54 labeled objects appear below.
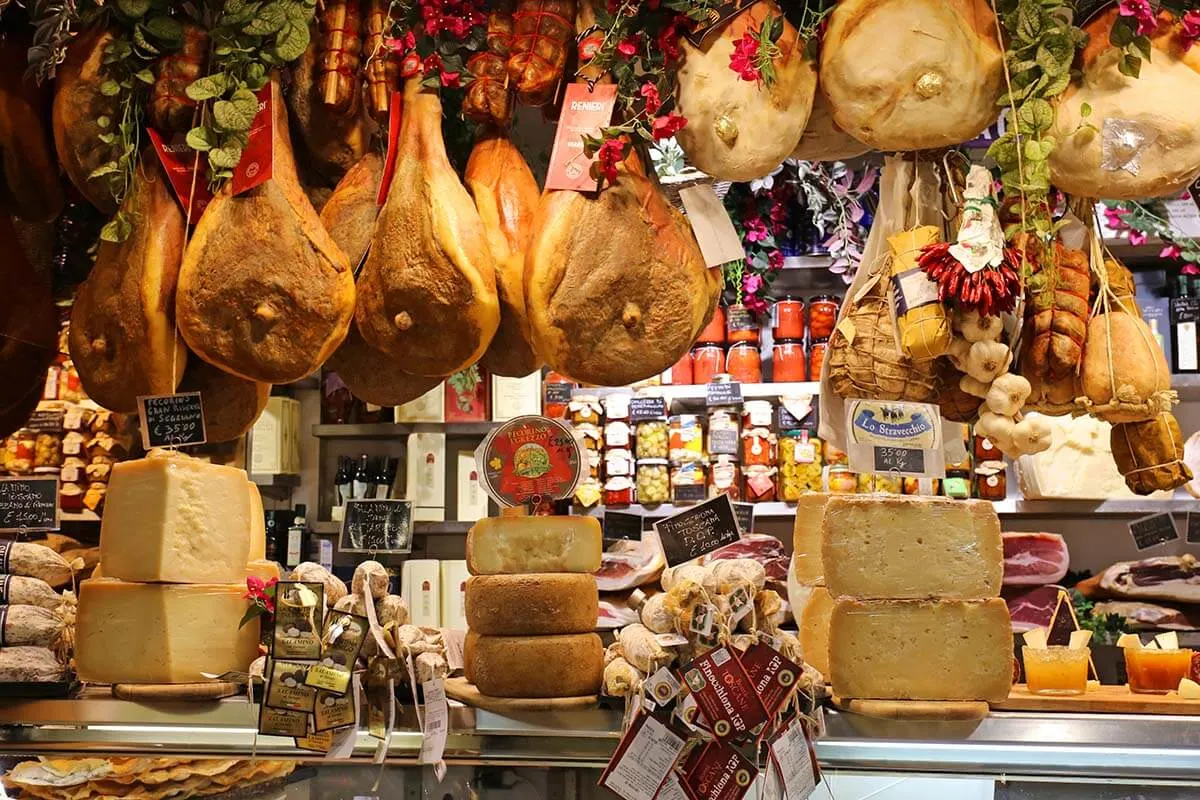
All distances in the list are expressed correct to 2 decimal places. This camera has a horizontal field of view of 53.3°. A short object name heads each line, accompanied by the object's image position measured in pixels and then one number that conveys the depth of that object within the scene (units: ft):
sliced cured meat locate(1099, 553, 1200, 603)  14.83
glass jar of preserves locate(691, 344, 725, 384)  16.17
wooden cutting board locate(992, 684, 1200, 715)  7.64
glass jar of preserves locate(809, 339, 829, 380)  15.65
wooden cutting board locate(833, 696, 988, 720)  6.93
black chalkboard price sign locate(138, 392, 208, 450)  7.43
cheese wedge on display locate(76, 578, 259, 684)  7.39
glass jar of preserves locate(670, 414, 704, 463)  15.78
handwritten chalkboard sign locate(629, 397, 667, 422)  15.83
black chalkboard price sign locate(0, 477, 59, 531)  8.54
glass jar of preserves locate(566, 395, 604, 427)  15.99
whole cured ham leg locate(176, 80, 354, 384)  7.22
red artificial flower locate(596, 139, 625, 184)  7.01
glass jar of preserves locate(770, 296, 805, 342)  16.03
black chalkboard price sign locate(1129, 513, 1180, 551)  12.85
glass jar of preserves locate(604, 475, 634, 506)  15.78
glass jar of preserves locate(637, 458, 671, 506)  15.81
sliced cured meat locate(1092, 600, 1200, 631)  14.58
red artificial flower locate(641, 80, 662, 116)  7.02
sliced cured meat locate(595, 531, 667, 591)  15.17
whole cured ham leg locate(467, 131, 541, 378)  7.38
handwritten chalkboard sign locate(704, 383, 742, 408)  15.66
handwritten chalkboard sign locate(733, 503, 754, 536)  9.27
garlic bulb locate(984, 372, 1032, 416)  6.75
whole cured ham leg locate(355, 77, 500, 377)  7.13
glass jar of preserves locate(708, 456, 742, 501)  15.70
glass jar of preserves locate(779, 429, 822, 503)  15.61
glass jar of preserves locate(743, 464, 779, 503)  15.71
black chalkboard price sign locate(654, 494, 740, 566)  7.76
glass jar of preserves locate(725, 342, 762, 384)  16.16
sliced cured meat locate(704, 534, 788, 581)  15.11
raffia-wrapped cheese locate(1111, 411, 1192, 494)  7.23
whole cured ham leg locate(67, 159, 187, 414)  7.50
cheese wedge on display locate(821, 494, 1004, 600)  7.30
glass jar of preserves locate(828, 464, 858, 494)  14.96
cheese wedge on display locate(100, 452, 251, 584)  7.38
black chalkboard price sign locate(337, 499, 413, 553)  8.36
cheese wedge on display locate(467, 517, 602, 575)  7.77
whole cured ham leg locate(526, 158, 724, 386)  7.07
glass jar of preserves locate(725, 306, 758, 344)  16.17
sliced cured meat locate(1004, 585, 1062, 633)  14.78
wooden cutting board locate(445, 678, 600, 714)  7.30
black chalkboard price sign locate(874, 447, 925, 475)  7.20
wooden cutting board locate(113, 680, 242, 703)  7.27
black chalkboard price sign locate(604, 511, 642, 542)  8.56
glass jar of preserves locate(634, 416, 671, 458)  15.89
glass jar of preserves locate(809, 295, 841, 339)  15.90
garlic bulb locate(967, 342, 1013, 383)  6.73
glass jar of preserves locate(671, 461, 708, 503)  15.69
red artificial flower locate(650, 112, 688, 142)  6.93
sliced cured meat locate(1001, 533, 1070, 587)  14.96
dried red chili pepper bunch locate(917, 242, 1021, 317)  6.57
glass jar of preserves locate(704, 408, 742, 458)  15.76
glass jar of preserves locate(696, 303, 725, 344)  16.26
